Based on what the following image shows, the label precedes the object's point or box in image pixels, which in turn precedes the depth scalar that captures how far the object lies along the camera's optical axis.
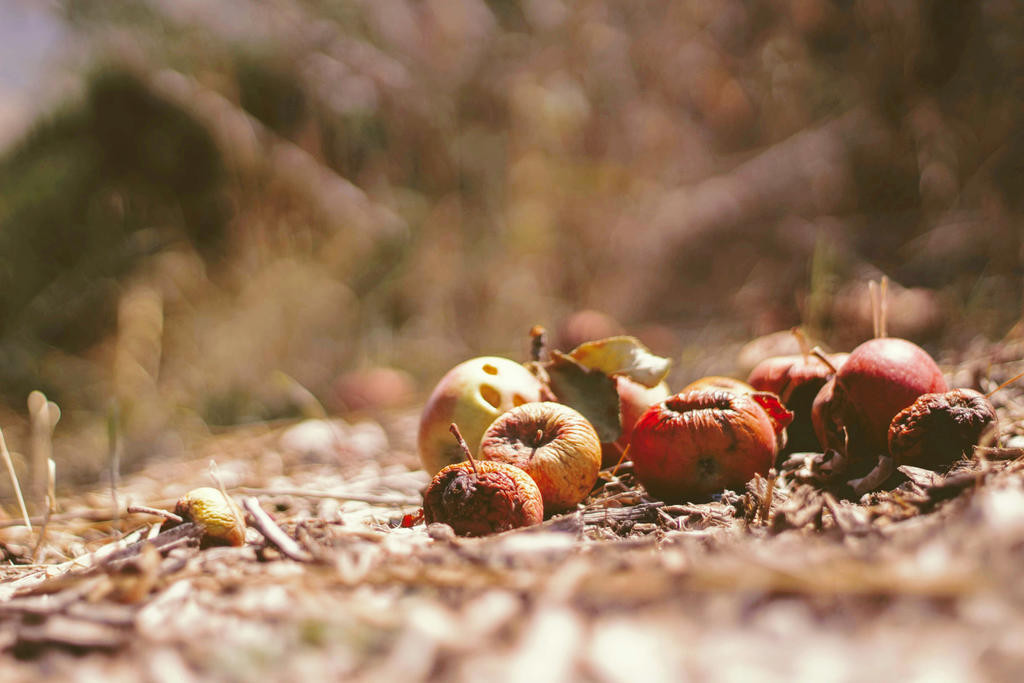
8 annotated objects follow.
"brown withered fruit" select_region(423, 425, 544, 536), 0.72
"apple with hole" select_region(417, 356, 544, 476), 0.82
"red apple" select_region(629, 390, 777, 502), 0.77
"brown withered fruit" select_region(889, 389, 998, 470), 0.74
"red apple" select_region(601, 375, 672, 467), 0.85
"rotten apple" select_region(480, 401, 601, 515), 0.77
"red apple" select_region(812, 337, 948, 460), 0.78
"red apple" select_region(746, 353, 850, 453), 0.84
